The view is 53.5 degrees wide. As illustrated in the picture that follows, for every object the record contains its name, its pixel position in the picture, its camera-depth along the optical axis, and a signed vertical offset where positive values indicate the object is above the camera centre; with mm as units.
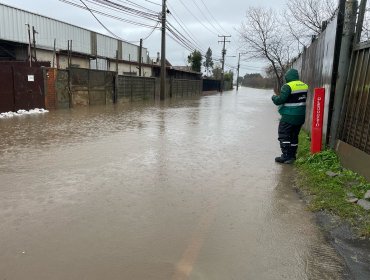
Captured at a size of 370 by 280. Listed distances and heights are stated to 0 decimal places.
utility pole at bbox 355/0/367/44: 6312 +1035
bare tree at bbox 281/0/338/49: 22047 +3525
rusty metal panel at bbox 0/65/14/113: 14148 -881
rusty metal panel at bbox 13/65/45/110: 14742 -851
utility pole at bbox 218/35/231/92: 64250 +4249
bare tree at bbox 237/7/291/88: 29500 +2327
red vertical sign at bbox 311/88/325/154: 6828 -746
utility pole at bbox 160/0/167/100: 27250 +2368
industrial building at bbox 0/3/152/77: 21703 +1776
